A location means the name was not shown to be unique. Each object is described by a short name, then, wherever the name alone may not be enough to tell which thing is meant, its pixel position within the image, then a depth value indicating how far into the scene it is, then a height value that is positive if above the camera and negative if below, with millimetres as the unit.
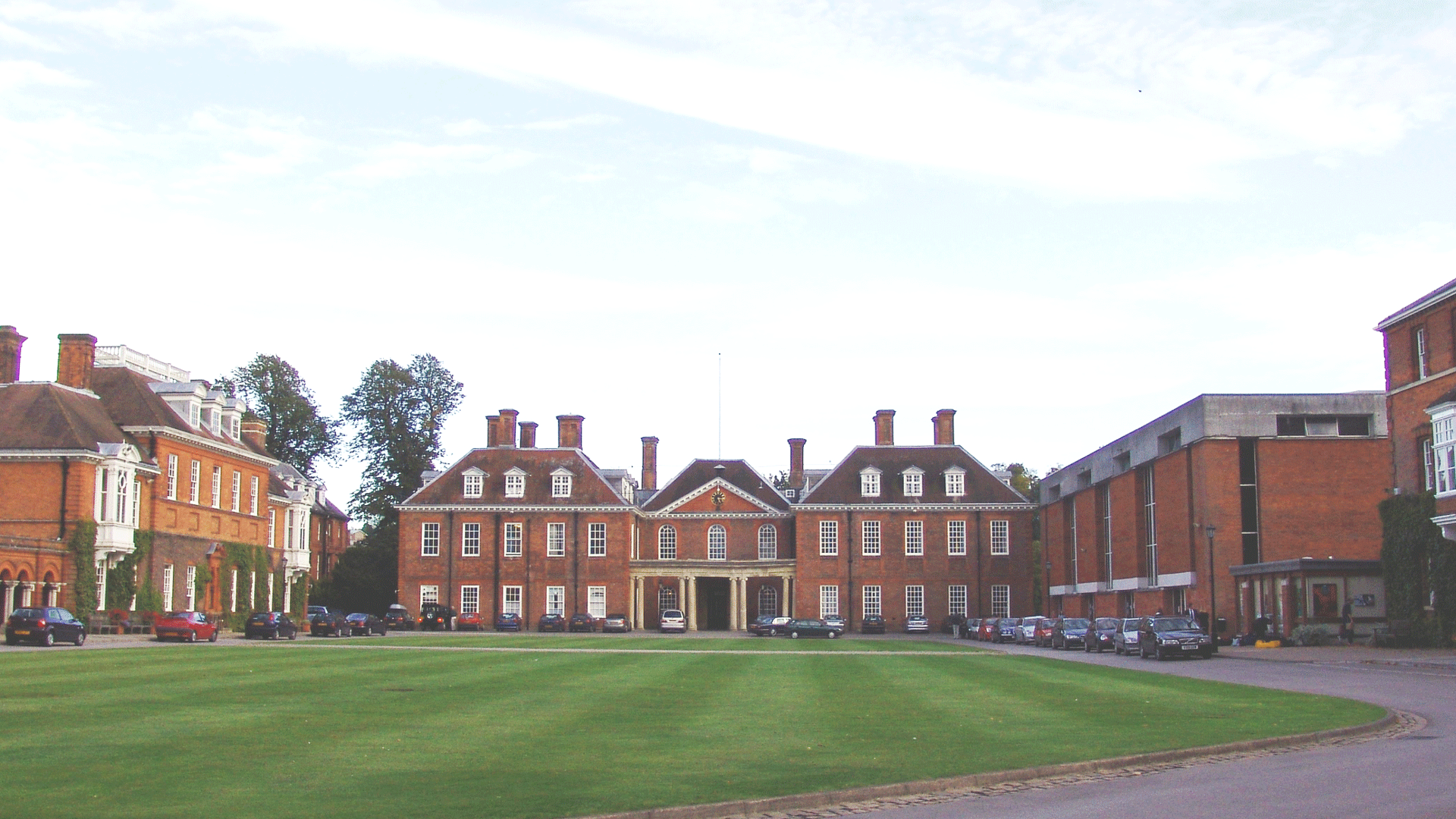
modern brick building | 54969 +2832
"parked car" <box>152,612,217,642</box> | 47688 -2428
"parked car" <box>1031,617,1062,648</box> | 54497 -3109
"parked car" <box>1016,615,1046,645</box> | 57188 -3123
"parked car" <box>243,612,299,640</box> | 55219 -2751
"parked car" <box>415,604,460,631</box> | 76938 -3371
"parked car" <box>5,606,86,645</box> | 40281 -2028
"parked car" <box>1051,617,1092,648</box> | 51344 -2895
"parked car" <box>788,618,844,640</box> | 66125 -3452
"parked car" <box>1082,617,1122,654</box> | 47719 -2742
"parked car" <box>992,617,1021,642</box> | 60312 -3250
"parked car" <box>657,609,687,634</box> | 76500 -3548
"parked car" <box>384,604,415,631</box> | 77206 -3379
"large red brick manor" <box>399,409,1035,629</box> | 81188 +985
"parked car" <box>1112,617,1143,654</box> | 43875 -2621
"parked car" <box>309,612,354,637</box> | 58500 -2885
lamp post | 52000 -1940
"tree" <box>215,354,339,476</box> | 90938 +10823
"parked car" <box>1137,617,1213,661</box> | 39969 -2452
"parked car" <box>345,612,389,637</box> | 62781 -3074
